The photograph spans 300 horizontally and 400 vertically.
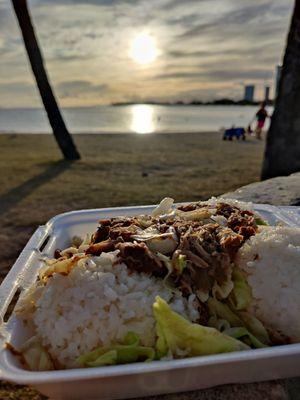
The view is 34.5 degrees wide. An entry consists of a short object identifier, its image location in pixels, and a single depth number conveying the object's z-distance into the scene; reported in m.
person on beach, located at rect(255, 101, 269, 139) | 21.67
